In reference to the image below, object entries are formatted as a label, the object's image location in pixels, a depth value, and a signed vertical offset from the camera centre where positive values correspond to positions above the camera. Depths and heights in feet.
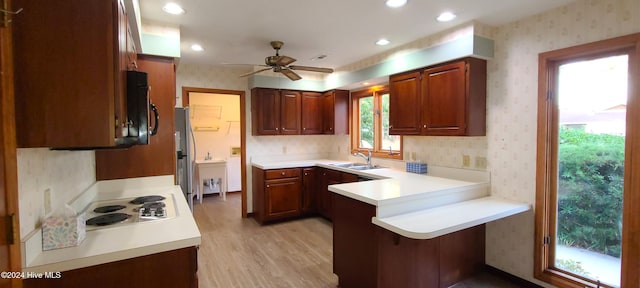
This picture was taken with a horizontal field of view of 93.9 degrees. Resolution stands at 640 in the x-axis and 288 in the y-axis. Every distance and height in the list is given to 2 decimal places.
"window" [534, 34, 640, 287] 6.89 -0.86
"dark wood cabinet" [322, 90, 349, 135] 15.56 +1.23
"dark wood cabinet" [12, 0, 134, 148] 3.53 +0.80
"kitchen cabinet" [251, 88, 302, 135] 14.85 +1.25
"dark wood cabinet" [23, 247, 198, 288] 4.12 -2.03
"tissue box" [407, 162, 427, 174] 11.37 -1.25
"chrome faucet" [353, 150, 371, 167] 14.04 -1.03
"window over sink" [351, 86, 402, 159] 13.75 +0.53
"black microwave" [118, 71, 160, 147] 4.82 +0.53
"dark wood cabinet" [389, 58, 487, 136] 9.11 +1.15
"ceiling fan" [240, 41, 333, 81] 9.95 +2.43
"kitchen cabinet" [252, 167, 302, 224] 14.07 -2.77
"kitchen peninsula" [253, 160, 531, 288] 7.18 -2.23
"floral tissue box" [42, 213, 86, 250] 4.26 -1.37
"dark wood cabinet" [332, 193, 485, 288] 7.29 -3.23
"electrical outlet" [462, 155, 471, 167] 10.06 -0.89
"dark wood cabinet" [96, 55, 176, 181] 8.28 -0.26
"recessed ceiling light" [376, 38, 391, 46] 10.85 +3.45
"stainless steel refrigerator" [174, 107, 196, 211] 12.66 -0.60
